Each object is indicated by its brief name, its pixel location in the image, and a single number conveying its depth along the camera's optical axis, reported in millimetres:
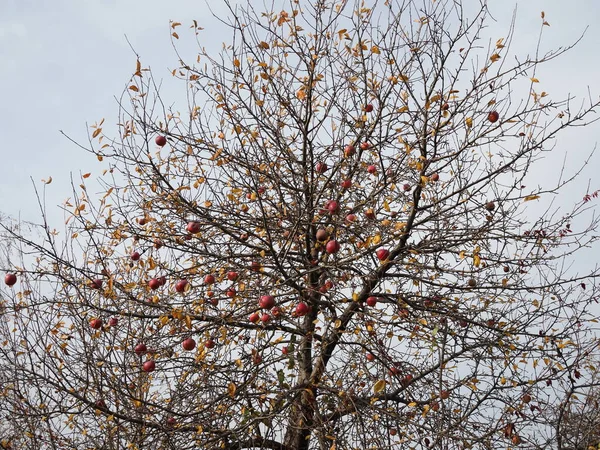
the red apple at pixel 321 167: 5359
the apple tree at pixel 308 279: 4371
